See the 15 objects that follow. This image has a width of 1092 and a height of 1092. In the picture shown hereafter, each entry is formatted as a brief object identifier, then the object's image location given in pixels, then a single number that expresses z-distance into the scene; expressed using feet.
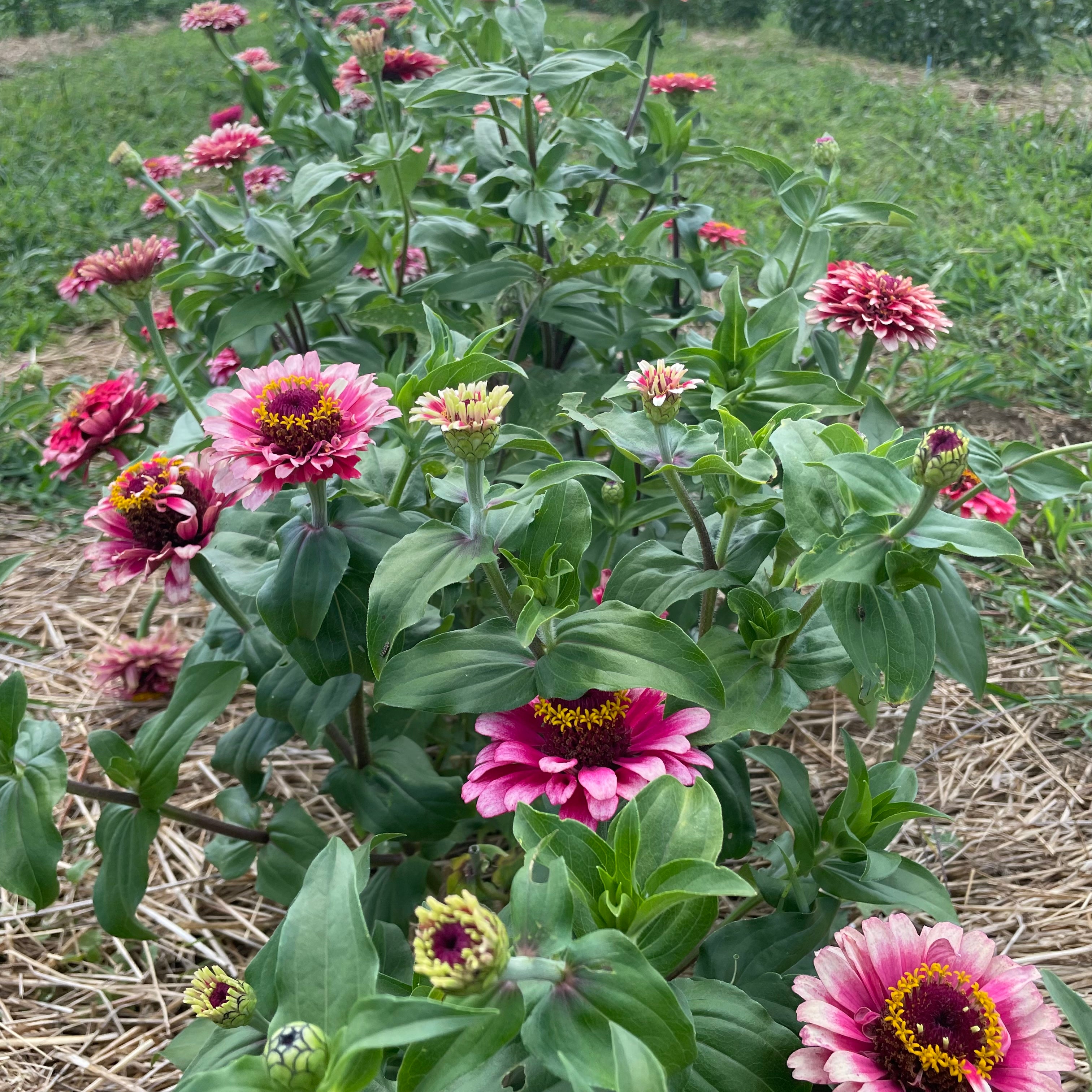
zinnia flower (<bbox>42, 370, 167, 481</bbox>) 1.81
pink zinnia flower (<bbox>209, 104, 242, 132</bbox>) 3.21
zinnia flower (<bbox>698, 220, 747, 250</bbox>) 2.73
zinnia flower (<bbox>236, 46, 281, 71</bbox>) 3.41
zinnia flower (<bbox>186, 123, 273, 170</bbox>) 2.19
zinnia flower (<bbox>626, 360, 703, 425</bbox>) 1.30
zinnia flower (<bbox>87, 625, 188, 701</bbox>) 2.20
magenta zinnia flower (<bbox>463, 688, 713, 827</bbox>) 1.25
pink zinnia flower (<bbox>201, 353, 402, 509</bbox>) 1.31
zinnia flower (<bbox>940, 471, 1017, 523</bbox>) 1.65
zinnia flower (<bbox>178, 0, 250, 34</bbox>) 2.77
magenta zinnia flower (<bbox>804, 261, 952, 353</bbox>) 1.69
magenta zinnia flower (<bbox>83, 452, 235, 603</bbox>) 1.46
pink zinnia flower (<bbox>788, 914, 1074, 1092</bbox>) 1.13
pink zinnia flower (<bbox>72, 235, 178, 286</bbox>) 1.83
